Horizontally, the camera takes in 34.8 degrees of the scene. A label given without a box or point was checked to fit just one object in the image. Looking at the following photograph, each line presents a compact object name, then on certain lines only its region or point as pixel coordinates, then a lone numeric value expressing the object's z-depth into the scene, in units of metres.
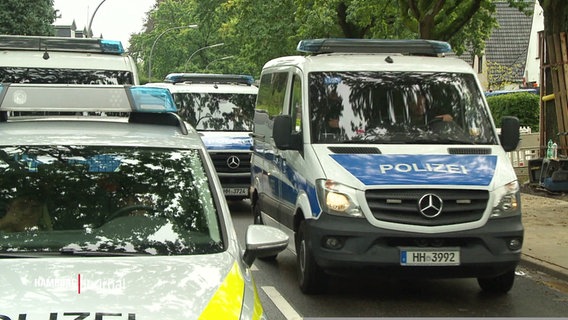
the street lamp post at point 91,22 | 31.90
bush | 29.17
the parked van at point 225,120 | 15.75
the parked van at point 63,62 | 11.01
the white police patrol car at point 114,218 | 3.56
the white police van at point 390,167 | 7.61
